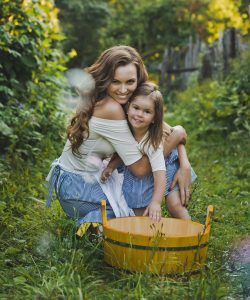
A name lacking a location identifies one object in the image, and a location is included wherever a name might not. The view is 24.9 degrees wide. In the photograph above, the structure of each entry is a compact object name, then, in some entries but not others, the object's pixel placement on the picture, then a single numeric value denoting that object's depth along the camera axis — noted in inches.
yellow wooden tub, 102.7
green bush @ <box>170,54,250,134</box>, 264.5
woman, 122.7
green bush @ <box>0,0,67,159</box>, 197.6
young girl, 121.7
